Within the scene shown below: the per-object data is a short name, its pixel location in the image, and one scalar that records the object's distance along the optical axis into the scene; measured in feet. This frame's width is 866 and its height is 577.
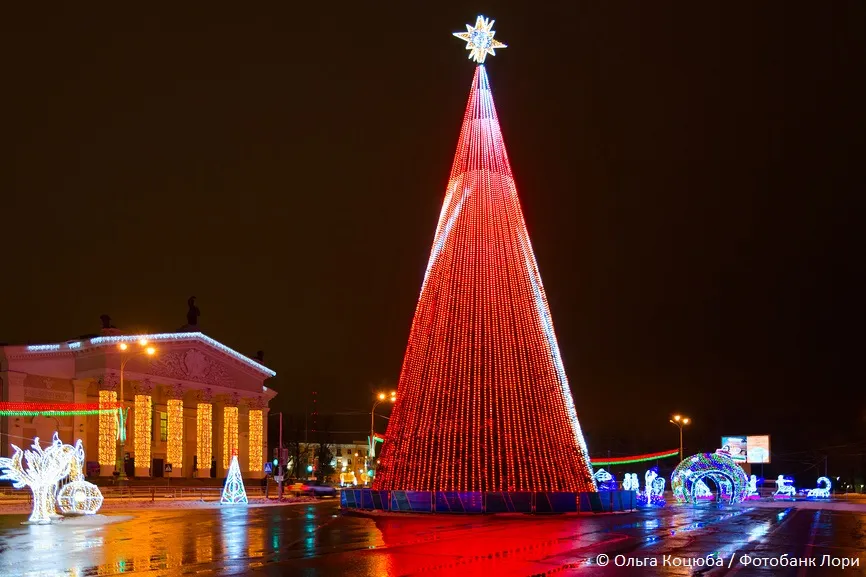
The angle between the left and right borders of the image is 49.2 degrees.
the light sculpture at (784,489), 175.73
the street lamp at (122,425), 142.86
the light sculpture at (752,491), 159.53
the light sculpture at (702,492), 138.70
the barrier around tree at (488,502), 87.71
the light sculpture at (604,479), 132.77
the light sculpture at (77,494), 90.63
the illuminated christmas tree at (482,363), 86.07
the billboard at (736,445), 203.00
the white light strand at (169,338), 184.34
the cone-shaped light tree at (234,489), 135.44
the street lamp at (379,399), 163.02
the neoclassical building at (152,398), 180.75
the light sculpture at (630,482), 157.58
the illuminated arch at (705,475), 134.51
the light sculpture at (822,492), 185.26
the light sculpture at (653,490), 129.59
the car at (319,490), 178.60
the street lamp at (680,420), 207.14
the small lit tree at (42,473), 82.23
